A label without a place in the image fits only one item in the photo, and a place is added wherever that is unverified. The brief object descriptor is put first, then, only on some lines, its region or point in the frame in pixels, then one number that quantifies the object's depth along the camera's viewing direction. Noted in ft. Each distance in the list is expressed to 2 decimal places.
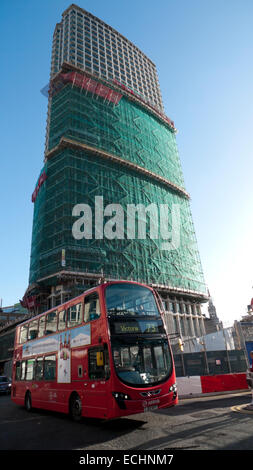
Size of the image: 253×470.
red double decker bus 23.81
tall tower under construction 120.57
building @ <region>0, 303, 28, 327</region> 216.33
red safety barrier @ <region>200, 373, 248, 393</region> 42.83
